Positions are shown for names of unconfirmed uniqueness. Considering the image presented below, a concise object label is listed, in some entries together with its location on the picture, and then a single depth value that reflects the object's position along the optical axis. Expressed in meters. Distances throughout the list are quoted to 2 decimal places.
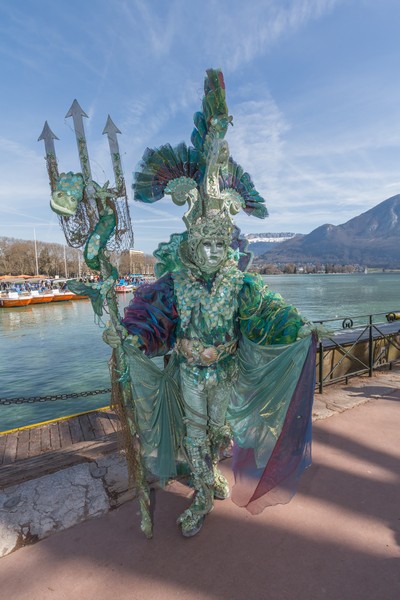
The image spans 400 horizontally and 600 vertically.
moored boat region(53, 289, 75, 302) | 40.99
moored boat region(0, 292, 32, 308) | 35.47
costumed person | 2.33
